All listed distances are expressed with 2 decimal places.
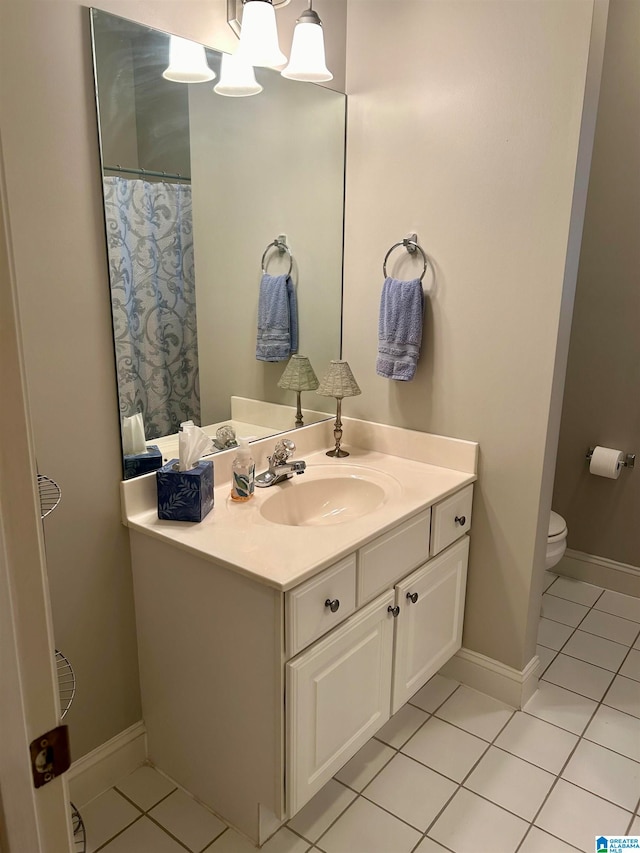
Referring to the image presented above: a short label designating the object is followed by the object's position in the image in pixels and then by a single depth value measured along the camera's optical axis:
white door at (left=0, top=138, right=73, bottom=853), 0.62
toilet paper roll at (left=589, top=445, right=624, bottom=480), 2.71
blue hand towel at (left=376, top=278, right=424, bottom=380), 2.04
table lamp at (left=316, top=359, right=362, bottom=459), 2.15
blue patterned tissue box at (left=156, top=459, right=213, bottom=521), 1.65
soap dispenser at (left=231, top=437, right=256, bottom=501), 1.81
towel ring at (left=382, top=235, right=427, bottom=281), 2.06
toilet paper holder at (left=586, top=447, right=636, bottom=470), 2.73
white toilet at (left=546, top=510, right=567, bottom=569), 2.49
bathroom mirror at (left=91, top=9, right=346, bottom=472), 1.59
